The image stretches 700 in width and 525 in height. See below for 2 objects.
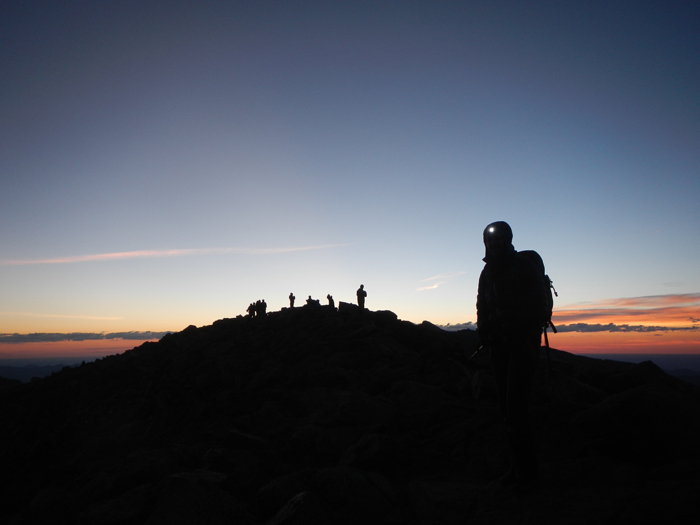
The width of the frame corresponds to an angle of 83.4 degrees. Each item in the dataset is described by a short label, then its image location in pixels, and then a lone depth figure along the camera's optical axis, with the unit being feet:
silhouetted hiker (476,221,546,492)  16.38
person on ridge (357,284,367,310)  91.95
